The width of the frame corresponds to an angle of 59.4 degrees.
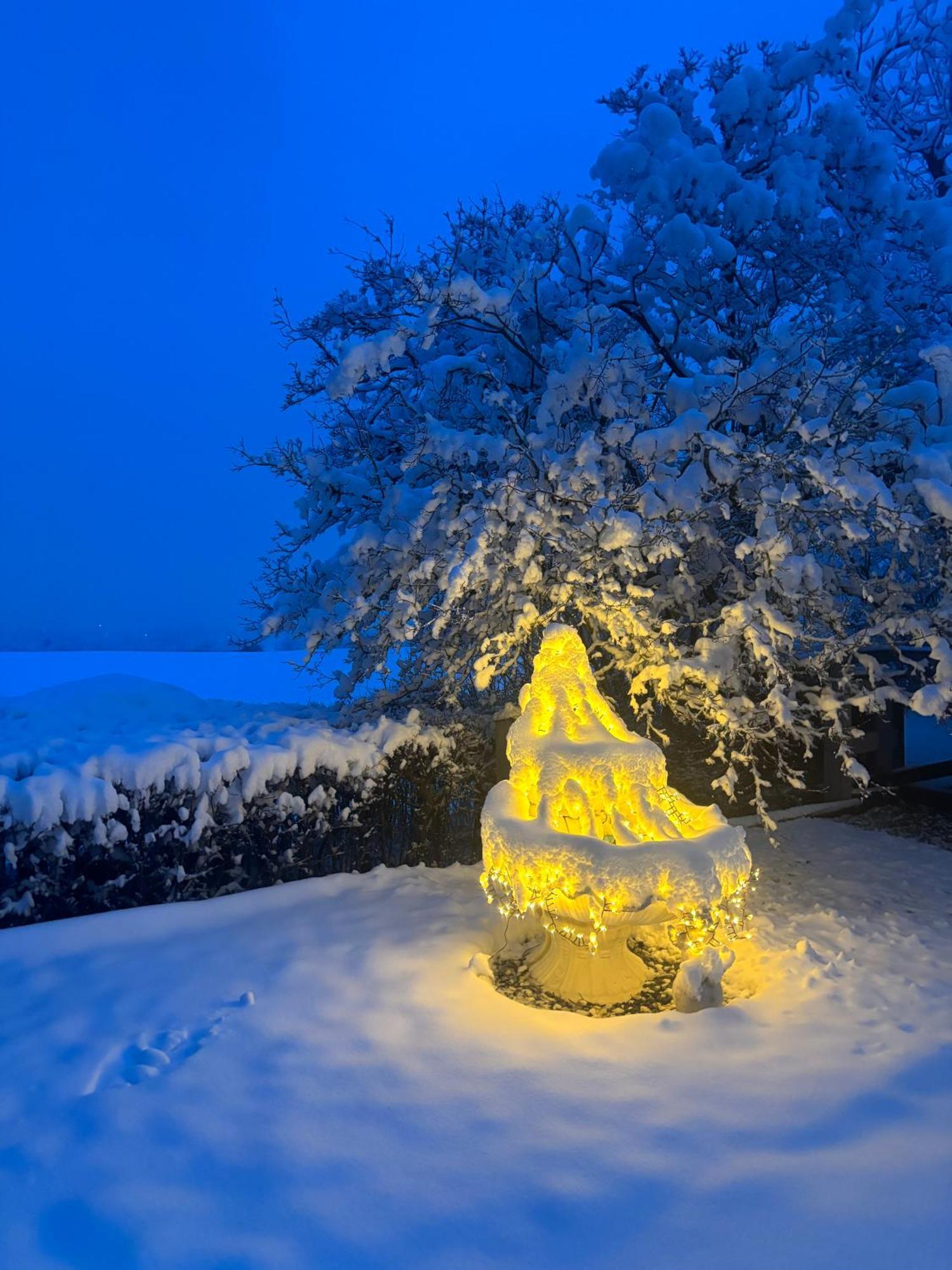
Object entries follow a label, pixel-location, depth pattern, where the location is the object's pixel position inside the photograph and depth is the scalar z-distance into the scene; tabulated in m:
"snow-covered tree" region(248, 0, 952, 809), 5.47
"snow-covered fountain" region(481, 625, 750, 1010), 3.72
